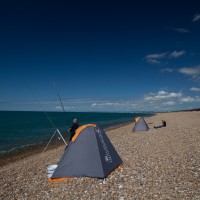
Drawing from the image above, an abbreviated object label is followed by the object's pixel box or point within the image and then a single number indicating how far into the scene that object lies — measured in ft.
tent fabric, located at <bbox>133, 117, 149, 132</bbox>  92.17
